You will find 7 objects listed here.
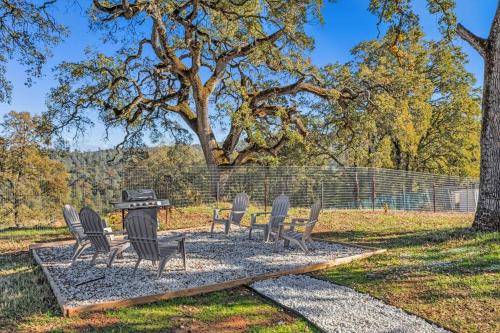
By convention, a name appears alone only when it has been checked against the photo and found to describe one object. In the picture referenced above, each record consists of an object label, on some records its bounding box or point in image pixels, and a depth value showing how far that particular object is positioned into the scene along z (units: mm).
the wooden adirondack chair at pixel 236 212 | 9133
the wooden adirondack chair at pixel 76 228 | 6422
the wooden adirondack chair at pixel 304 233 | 6895
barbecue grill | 8584
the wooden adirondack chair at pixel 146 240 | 5234
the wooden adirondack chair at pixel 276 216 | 7744
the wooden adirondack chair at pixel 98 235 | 5887
